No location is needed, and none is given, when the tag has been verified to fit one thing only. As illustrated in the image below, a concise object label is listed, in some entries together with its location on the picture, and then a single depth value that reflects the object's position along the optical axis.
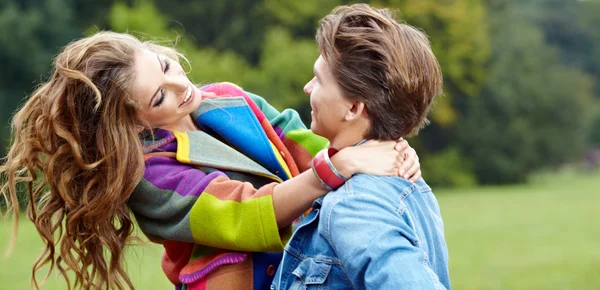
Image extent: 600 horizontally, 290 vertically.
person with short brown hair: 2.80
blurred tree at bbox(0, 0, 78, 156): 31.66
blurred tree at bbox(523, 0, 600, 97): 71.06
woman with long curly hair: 3.18
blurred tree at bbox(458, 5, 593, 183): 48.16
